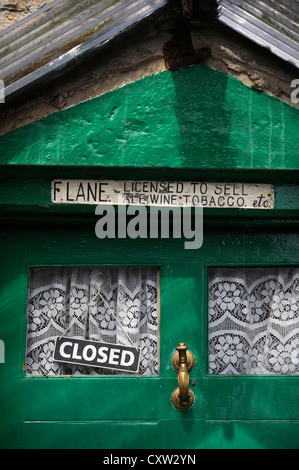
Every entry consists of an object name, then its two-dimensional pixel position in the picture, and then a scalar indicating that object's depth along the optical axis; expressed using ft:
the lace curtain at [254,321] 10.33
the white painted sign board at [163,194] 9.66
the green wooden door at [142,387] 9.94
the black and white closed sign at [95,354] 10.18
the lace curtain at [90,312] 10.26
